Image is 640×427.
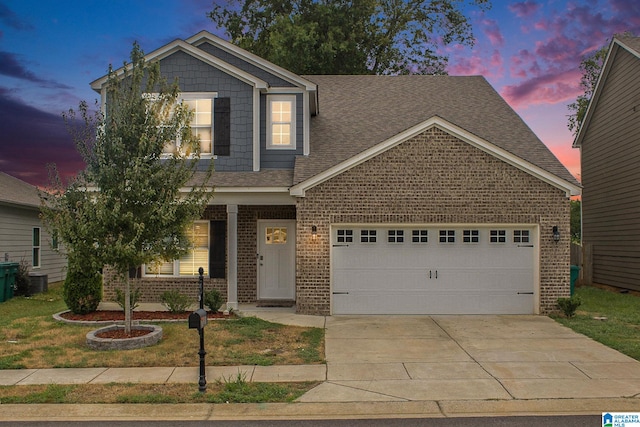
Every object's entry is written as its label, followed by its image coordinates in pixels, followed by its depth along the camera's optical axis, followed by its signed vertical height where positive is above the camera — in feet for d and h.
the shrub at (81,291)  41.91 -4.98
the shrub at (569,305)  42.37 -6.09
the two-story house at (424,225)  44.11 +0.09
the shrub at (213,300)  43.06 -5.85
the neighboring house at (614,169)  60.59 +6.98
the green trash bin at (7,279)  53.47 -5.28
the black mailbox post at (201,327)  24.00 -4.63
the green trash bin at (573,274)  52.85 -4.66
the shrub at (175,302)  42.51 -5.89
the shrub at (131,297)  38.34 -5.16
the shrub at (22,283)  57.62 -6.03
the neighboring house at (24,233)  60.29 -0.79
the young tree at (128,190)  32.58 +2.17
